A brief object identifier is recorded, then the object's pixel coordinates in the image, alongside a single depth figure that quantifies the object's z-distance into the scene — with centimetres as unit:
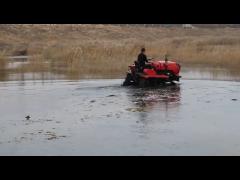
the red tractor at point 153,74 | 2239
